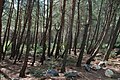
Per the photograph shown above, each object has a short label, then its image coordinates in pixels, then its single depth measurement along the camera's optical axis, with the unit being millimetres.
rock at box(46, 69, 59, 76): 6312
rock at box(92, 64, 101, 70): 7654
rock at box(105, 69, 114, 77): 7288
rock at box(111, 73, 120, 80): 7232
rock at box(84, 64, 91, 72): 7357
